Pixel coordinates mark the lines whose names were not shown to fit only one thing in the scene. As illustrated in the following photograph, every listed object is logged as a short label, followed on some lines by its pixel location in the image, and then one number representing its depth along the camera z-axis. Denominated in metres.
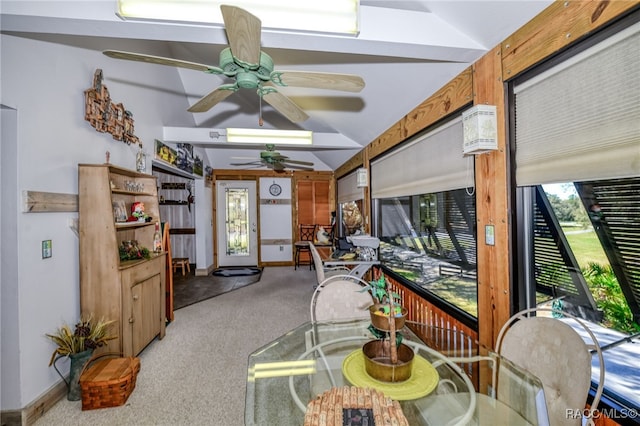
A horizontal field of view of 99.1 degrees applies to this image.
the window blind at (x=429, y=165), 2.10
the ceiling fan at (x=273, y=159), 4.36
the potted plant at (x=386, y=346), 1.14
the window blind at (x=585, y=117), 1.04
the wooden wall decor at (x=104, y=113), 2.43
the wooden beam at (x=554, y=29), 1.10
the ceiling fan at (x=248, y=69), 1.24
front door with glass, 7.04
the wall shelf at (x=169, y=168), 3.92
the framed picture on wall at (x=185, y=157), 4.61
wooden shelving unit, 2.31
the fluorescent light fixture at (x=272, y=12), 1.39
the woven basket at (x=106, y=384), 1.96
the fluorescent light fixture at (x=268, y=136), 3.42
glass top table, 1.07
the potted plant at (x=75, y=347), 2.04
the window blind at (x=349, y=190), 4.91
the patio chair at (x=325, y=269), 3.31
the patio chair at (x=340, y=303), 2.08
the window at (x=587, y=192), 1.08
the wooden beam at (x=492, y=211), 1.62
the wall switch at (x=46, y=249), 1.99
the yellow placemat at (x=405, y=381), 1.10
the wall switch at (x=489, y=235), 1.71
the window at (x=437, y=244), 2.15
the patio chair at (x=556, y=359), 1.02
